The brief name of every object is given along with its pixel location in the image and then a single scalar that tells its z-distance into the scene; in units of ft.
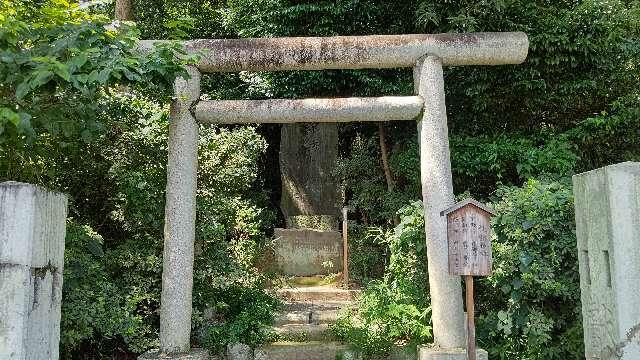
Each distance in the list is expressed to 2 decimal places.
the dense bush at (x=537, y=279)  18.52
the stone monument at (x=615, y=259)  10.59
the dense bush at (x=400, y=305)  20.35
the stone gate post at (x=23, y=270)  10.93
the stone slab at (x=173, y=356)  18.63
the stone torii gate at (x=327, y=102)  19.42
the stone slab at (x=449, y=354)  17.98
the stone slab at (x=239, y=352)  20.35
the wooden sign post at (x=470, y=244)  14.58
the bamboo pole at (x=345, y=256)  28.45
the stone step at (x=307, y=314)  23.52
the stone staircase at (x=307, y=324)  20.66
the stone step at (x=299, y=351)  20.52
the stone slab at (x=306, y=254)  30.94
